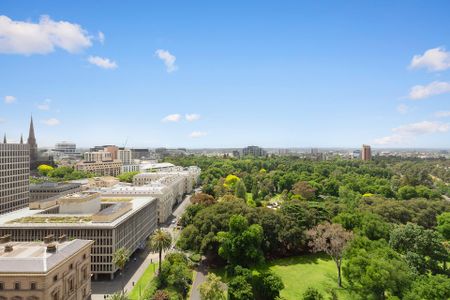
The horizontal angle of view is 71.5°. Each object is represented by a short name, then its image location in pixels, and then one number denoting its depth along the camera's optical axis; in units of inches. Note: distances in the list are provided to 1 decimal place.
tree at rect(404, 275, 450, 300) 1505.9
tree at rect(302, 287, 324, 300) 1760.6
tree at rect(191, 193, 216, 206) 3526.1
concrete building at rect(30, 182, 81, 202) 3887.8
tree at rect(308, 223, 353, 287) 2146.9
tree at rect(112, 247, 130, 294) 1909.4
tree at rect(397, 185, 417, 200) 4611.2
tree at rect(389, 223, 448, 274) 2082.9
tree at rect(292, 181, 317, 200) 4672.7
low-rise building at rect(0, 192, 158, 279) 2176.4
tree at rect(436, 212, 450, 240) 2925.7
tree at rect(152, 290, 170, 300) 1756.9
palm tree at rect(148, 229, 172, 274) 2148.1
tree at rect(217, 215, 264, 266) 2249.0
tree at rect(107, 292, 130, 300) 1583.0
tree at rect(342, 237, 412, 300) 1699.1
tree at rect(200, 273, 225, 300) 1702.8
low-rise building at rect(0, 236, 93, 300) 1430.9
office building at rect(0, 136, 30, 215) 3127.5
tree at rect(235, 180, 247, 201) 4717.0
